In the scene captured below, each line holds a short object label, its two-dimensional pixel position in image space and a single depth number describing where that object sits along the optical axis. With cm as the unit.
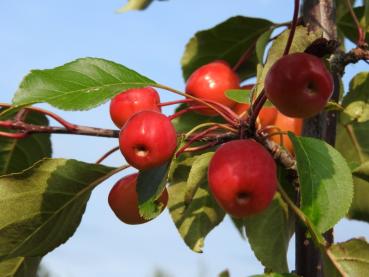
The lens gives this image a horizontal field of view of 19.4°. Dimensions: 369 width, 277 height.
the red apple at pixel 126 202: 47
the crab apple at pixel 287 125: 54
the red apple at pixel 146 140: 41
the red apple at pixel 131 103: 48
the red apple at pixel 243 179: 40
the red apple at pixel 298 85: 39
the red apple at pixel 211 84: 53
